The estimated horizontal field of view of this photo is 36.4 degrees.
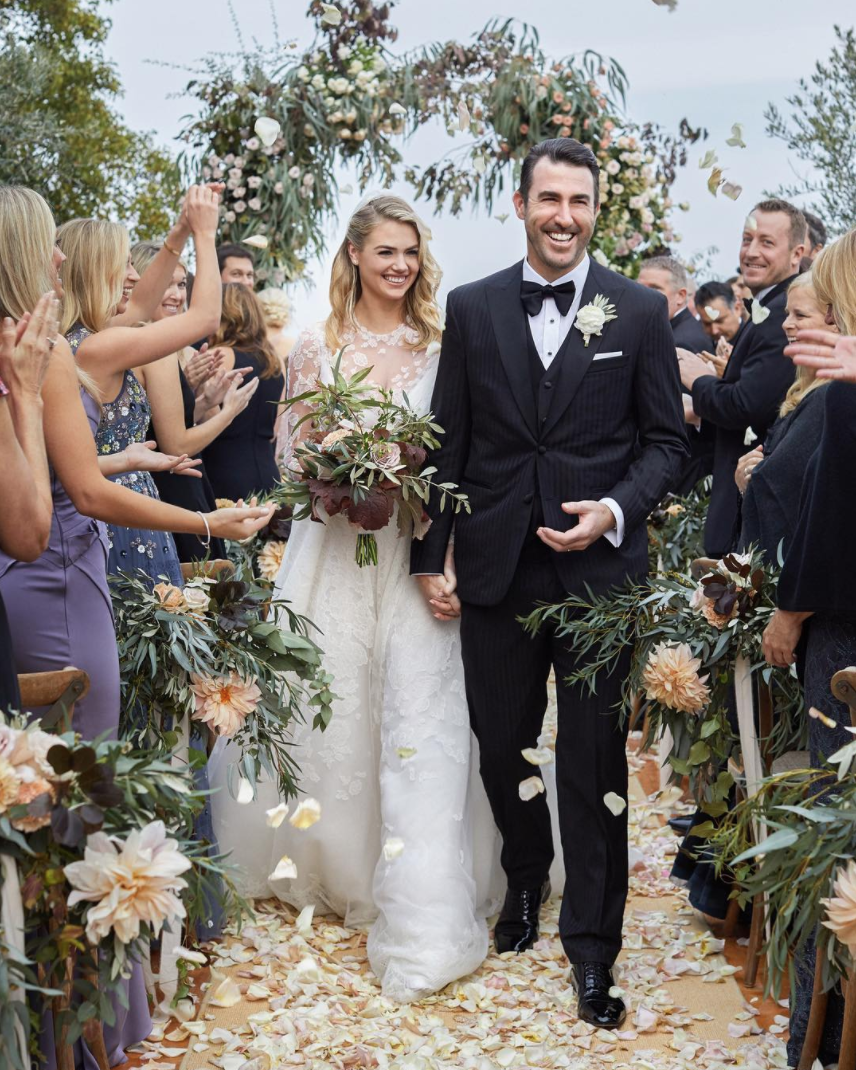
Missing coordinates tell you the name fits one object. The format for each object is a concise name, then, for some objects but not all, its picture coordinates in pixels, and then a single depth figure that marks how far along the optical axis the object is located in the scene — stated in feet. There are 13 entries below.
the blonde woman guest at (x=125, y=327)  11.71
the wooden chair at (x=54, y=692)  8.45
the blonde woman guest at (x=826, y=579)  8.88
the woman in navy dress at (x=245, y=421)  19.65
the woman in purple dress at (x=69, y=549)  8.99
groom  11.79
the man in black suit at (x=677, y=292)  23.21
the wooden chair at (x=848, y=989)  8.08
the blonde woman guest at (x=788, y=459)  11.97
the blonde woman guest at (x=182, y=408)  14.99
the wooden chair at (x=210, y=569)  12.13
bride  12.96
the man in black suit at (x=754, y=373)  15.58
